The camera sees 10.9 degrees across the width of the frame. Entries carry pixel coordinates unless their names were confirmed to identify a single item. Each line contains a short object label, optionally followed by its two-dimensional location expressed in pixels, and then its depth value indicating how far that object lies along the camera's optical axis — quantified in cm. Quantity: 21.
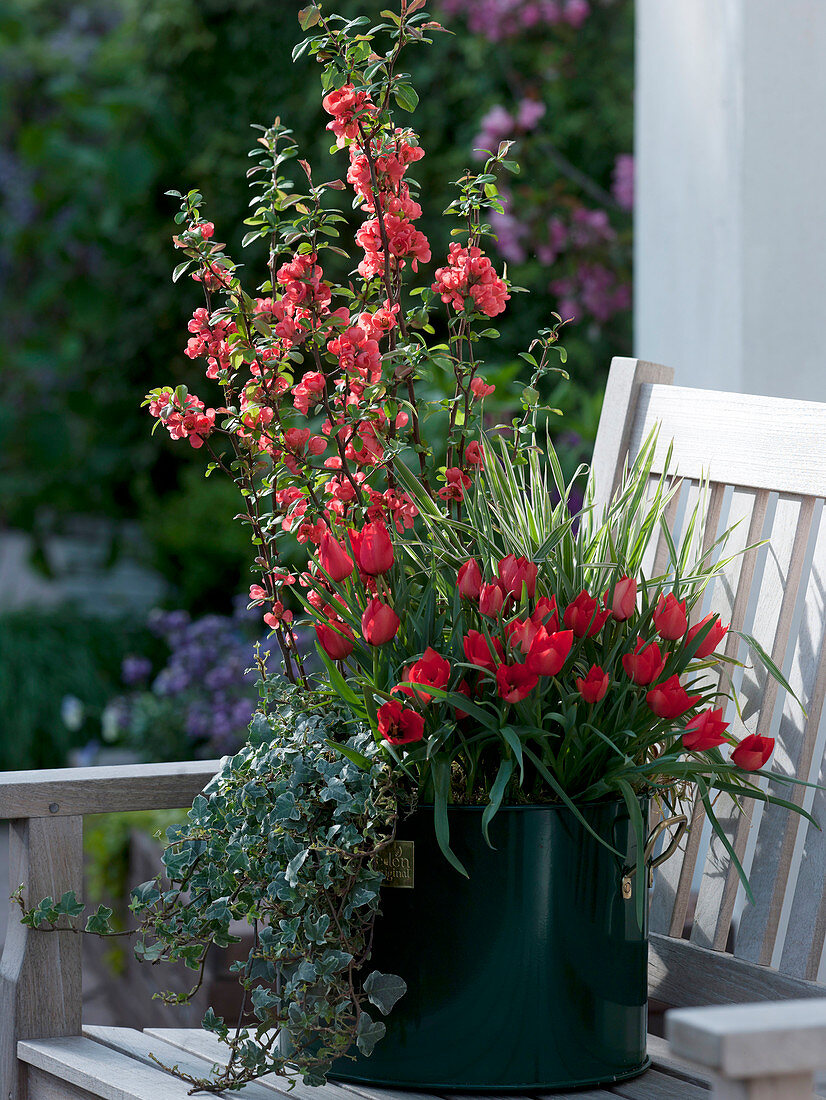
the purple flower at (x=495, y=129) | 885
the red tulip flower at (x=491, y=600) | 362
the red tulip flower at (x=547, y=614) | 364
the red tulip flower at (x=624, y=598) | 368
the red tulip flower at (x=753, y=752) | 369
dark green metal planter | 367
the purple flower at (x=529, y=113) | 897
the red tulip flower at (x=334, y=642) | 368
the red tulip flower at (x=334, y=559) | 368
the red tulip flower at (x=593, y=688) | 363
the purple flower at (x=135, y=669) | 841
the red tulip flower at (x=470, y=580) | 365
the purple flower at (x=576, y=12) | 943
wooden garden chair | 385
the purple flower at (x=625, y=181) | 890
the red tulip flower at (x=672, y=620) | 369
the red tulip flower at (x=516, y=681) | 359
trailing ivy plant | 364
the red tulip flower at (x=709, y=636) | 373
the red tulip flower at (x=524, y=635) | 361
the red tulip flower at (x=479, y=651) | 361
